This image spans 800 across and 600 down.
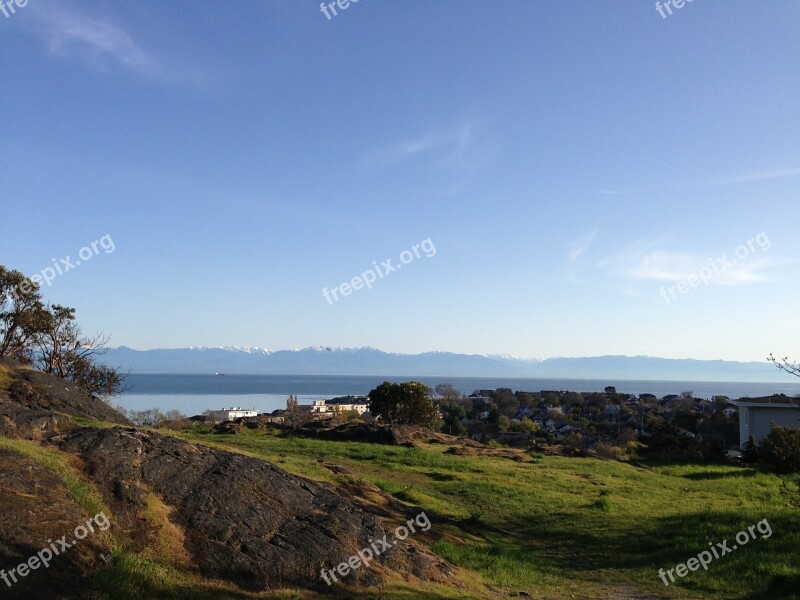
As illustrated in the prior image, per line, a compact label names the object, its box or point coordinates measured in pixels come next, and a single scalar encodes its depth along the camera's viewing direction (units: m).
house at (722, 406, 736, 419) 76.78
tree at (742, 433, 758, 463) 34.03
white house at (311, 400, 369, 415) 69.50
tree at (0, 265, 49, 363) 34.47
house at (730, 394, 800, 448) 44.34
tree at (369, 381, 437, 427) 48.34
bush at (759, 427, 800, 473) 20.31
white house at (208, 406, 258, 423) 57.39
